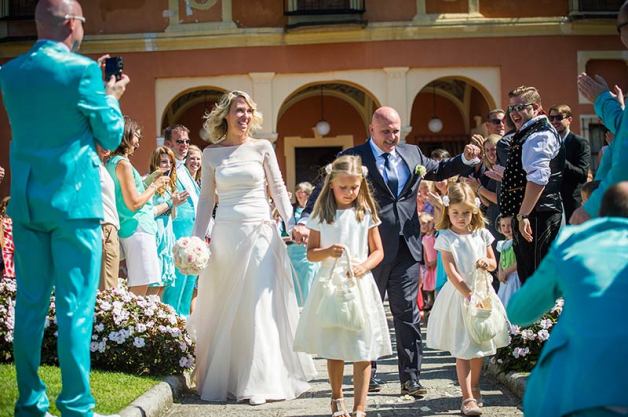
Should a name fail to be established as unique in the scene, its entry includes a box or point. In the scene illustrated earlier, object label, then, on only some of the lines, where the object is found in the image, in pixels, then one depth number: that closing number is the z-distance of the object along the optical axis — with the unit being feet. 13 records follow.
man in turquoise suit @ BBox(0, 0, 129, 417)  17.29
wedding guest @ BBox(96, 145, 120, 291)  28.19
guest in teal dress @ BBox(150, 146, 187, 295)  34.27
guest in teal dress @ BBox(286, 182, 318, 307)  55.62
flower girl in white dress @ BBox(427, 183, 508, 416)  23.82
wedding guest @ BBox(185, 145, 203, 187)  39.88
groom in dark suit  25.99
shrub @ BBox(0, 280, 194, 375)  25.90
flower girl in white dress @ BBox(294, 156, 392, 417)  22.20
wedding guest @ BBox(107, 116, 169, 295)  28.48
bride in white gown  25.98
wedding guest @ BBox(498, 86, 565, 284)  25.32
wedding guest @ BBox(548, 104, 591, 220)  30.12
